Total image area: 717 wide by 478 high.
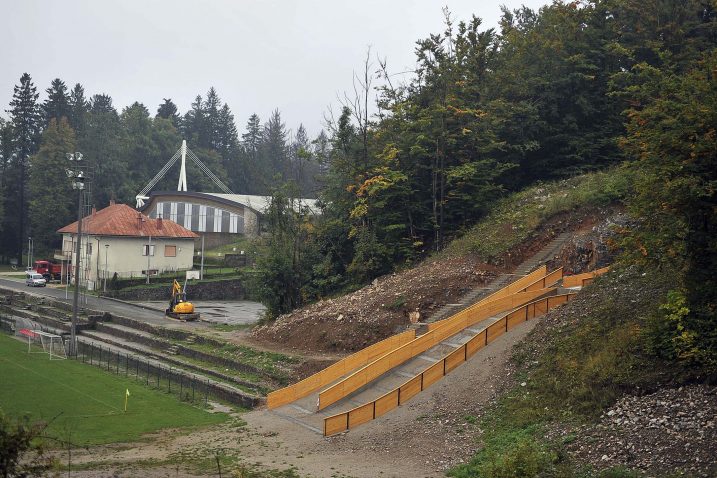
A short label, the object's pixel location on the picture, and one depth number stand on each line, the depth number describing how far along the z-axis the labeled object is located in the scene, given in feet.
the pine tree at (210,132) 454.81
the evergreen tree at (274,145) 411.54
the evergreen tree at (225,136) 455.63
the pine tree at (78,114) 354.13
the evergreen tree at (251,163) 396.37
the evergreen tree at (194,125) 449.84
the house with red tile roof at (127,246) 205.77
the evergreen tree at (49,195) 271.28
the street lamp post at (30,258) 251.97
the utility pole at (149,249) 212.23
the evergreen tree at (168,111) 460.55
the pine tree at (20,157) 282.36
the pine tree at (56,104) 347.97
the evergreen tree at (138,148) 352.90
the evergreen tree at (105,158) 321.93
